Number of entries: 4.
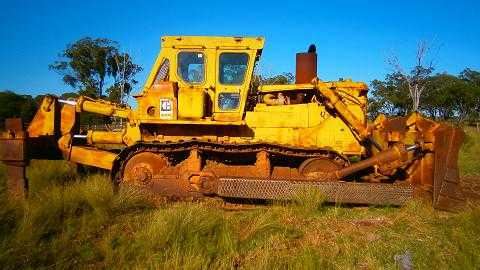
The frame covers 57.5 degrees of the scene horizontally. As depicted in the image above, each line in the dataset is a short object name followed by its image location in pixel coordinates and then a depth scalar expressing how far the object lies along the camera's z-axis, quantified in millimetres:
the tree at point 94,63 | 52281
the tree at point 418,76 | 36562
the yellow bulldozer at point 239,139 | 7297
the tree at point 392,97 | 54344
